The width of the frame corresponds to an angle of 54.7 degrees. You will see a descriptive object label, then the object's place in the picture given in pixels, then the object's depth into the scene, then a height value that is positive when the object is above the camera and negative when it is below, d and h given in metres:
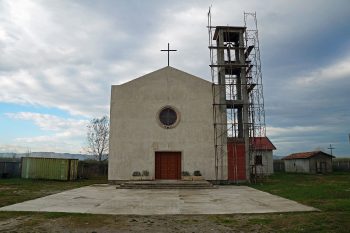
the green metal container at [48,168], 27.58 -0.50
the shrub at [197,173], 22.92 -0.67
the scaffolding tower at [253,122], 24.47 +3.01
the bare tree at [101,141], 51.78 +3.31
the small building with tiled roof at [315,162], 38.85 +0.20
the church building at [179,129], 23.31 +2.34
